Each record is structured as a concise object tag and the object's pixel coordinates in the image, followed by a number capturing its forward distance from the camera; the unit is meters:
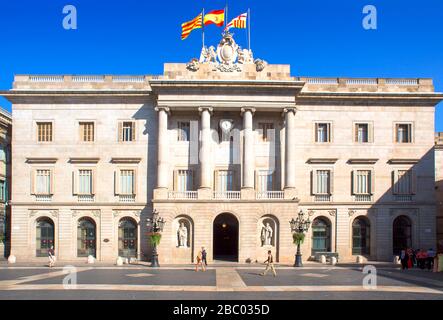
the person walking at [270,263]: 32.22
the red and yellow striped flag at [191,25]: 43.50
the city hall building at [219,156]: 44.72
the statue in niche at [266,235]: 42.47
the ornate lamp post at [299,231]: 39.31
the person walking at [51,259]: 38.22
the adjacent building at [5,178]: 49.61
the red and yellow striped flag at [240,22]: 43.56
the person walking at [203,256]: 35.74
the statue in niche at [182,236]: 42.34
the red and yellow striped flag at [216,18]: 43.66
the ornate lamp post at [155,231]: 38.47
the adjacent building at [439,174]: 52.94
